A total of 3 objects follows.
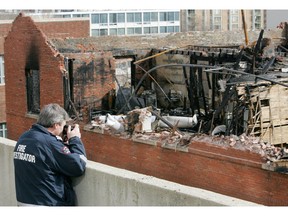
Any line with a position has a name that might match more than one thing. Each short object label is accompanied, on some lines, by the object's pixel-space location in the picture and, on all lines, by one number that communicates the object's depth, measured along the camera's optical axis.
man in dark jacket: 4.39
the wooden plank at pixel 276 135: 13.08
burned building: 11.91
